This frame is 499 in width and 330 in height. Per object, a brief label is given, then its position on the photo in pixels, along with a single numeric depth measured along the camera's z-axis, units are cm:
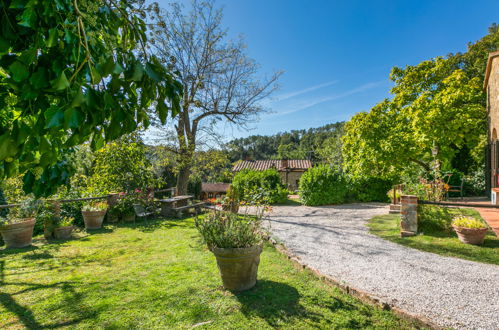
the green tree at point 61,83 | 89
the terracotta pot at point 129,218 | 823
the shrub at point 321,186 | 1203
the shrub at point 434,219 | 583
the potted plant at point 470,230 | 496
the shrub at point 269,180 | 1291
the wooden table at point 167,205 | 895
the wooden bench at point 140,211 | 796
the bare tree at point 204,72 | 1032
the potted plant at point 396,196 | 977
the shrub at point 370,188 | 1358
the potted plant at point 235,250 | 310
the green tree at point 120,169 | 879
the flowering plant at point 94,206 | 724
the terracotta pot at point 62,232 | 619
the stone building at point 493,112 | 895
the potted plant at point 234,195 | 784
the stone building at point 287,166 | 2780
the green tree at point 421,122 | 1025
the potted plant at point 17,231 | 535
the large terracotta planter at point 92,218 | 711
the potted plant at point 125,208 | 818
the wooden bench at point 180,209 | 880
